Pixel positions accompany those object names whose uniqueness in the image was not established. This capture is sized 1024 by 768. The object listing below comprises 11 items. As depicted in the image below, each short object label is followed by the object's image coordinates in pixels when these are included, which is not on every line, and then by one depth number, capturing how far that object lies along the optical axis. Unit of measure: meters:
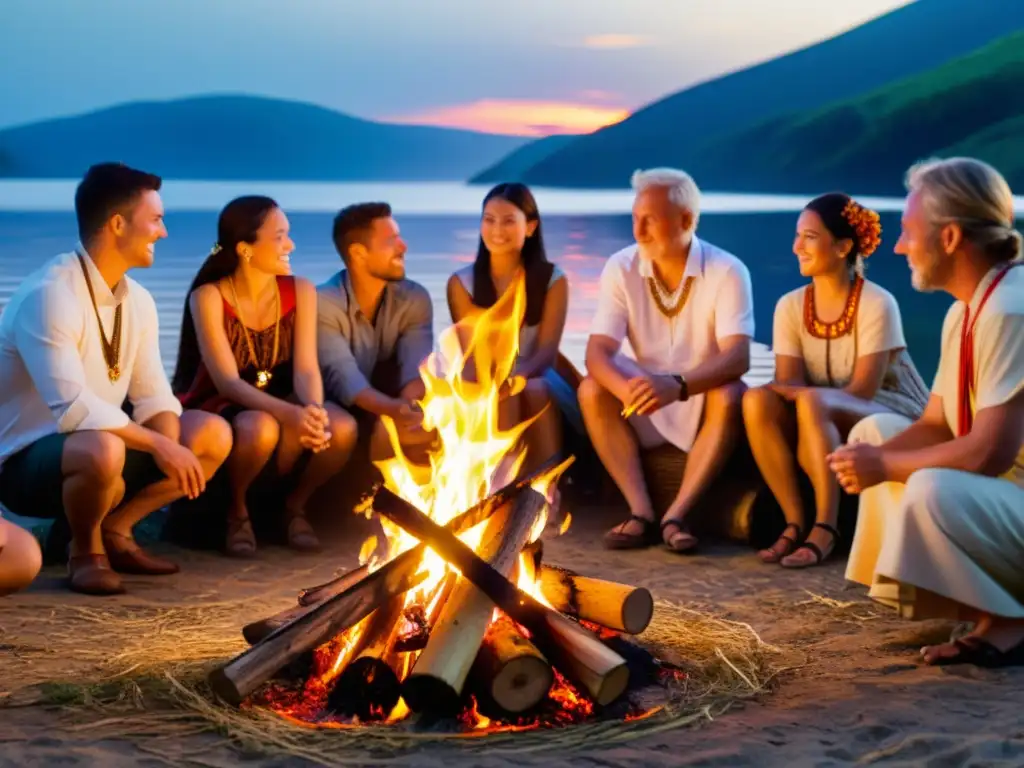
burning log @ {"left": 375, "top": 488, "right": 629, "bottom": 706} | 3.58
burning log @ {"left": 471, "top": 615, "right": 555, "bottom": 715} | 3.53
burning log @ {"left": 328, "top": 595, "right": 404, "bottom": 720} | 3.62
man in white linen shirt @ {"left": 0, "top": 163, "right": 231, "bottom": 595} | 5.09
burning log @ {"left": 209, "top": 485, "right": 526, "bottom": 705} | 3.56
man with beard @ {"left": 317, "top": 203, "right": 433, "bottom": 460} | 6.39
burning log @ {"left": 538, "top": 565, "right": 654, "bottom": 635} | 4.07
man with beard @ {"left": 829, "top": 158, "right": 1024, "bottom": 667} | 3.94
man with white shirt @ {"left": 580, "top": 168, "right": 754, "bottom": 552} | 6.07
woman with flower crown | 5.80
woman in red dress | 5.94
